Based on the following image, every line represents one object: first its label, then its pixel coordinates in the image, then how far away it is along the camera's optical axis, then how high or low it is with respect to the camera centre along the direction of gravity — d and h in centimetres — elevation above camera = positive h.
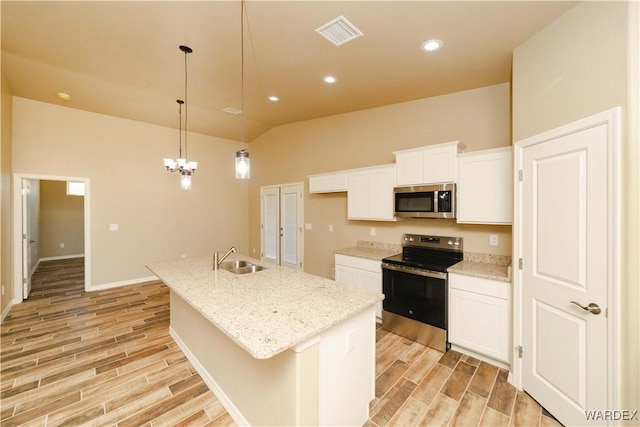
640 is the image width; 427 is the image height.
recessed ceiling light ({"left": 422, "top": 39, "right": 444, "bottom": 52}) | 234 +154
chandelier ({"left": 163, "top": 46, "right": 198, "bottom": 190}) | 323 +58
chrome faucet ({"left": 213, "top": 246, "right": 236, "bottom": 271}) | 269 -51
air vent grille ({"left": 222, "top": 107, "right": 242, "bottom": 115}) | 450 +178
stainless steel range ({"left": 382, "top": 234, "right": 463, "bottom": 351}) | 278 -87
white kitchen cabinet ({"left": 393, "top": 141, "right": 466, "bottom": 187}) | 290 +58
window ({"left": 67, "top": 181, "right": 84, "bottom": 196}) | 726 +65
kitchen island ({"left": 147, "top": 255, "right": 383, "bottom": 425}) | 142 -82
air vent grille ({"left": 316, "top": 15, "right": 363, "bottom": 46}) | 218 +158
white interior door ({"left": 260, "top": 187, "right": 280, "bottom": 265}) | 594 -25
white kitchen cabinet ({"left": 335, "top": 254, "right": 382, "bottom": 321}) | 336 -81
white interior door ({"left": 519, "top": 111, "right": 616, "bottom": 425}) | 161 -40
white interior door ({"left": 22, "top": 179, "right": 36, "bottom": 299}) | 418 -57
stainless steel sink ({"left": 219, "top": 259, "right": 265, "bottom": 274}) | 290 -62
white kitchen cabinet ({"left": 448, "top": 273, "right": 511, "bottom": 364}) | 243 -100
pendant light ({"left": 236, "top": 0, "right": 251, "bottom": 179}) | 230 +44
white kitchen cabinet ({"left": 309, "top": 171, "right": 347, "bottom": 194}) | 411 +50
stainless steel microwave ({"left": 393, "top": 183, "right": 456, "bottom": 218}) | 294 +14
